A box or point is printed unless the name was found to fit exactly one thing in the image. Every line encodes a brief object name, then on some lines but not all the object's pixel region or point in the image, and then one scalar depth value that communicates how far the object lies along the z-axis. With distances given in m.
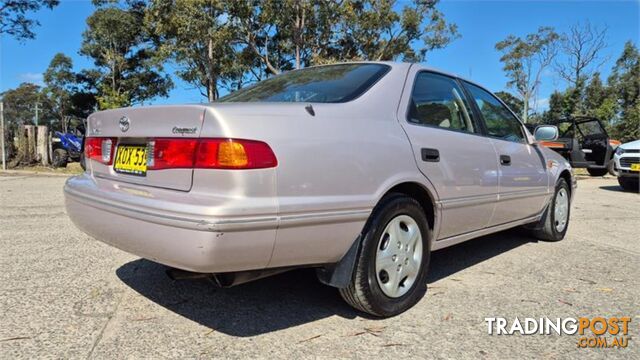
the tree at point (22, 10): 21.89
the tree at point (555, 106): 40.25
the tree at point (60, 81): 40.12
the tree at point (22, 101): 56.03
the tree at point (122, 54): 29.56
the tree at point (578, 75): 38.83
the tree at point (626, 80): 40.47
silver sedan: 2.06
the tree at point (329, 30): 20.42
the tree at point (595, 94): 40.09
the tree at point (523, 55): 41.16
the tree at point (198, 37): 19.55
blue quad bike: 14.77
